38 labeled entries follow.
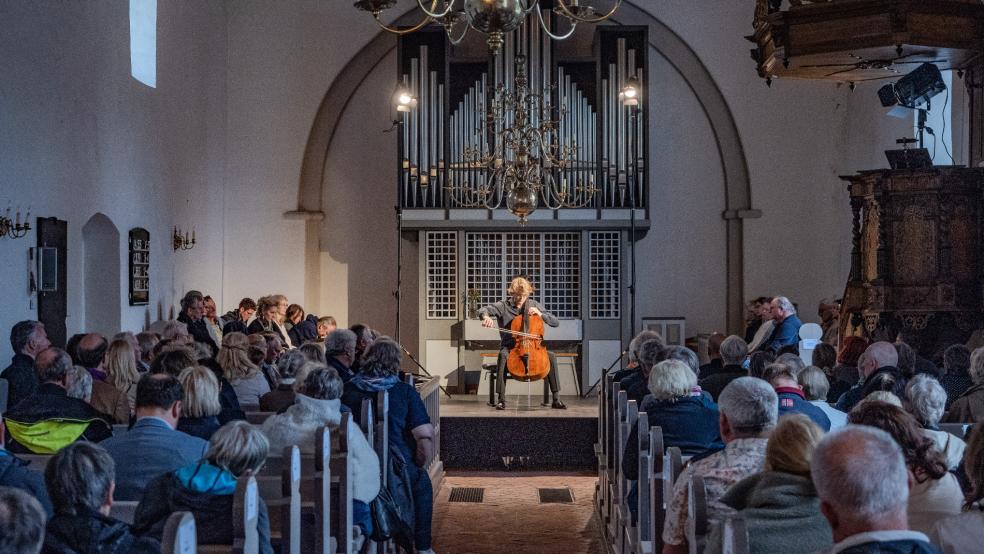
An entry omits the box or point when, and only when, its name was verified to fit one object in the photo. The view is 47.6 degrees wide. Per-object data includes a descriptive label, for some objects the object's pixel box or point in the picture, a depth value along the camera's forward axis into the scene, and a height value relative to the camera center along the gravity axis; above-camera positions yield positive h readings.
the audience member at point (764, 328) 9.54 -0.47
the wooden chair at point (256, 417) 5.90 -0.77
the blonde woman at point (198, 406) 4.58 -0.55
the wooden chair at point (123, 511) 3.49 -0.75
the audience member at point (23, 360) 7.05 -0.56
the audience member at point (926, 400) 4.64 -0.53
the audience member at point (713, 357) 7.41 -0.57
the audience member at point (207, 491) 3.35 -0.66
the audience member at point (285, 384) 6.41 -0.65
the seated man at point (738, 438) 3.67 -0.55
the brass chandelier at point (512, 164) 11.98 +1.22
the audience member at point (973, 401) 5.52 -0.63
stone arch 14.05 +1.79
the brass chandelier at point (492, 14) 4.72 +1.11
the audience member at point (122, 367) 6.21 -0.53
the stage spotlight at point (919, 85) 8.72 +1.49
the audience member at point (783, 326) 9.21 -0.43
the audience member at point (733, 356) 6.79 -0.50
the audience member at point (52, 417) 4.75 -0.64
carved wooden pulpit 8.18 +0.16
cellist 10.80 -0.40
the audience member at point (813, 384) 5.77 -0.57
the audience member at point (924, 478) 3.44 -0.63
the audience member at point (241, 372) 6.78 -0.61
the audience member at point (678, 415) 5.17 -0.66
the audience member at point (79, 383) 5.35 -0.53
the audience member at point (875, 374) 5.80 -0.54
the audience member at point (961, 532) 2.79 -0.65
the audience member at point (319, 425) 5.06 -0.70
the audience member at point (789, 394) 5.03 -0.57
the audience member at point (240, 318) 11.46 -0.48
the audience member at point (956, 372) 6.39 -0.56
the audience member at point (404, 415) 6.10 -0.79
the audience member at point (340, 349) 6.86 -0.47
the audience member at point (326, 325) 11.05 -0.51
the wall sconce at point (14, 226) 8.27 +0.35
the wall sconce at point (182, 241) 12.11 +0.35
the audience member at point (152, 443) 3.96 -0.62
